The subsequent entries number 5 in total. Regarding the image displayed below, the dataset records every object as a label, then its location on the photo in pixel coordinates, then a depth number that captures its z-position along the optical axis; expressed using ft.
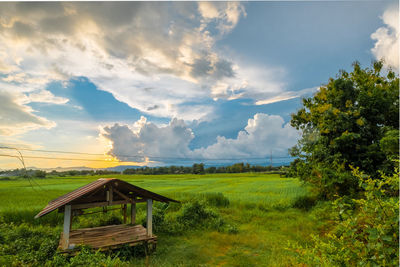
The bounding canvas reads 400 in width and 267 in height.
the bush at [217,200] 56.98
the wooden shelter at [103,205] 27.07
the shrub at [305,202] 55.57
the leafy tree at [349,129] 51.67
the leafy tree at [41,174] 163.68
